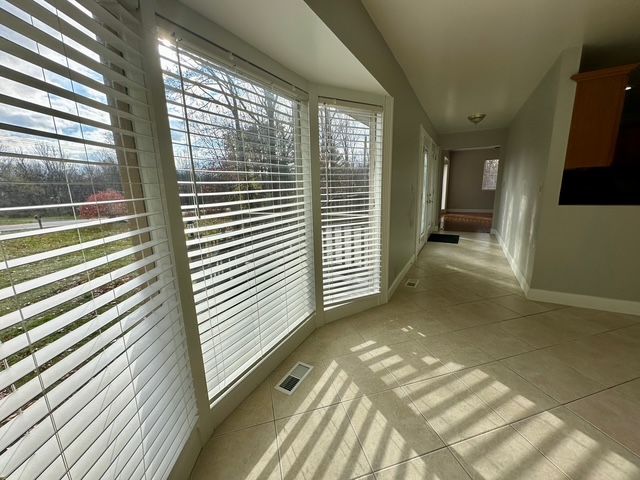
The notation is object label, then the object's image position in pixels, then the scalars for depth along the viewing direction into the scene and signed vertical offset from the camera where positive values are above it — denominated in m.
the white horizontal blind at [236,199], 1.13 -0.04
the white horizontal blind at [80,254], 0.57 -0.16
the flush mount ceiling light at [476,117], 4.13 +1.07
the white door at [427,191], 4.35 -0.09
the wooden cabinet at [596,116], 2.13 +0.56
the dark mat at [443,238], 5.46 -1.11
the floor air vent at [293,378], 1.62 -1.21
